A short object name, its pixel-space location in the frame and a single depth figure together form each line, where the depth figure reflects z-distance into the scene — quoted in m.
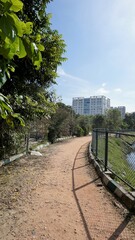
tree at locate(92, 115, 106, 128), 38.02
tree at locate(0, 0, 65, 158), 0.56
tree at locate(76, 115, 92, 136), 27.90
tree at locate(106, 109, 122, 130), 35.87
